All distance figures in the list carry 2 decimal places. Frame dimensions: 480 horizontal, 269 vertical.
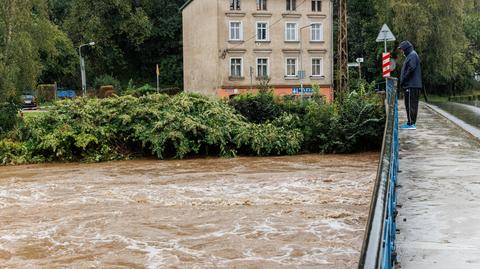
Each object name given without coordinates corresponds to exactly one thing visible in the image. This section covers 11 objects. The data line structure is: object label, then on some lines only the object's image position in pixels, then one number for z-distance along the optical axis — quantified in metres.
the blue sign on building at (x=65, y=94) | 58.56
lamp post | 46.18
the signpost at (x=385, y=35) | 20.03
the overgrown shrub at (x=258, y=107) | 24.19
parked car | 49.56
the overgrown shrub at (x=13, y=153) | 21.75
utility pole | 31.77
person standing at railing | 13.10
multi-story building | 51.12
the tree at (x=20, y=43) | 30.17
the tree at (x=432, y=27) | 52.38
